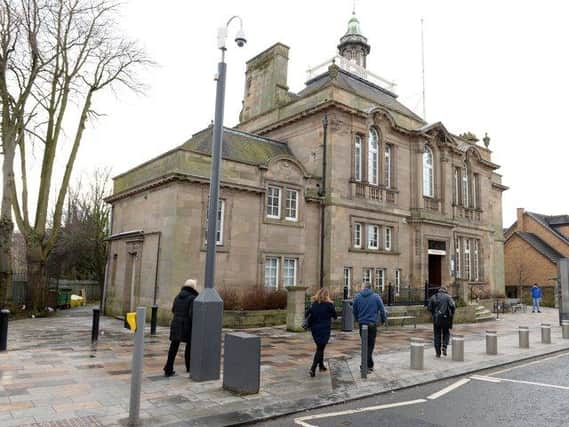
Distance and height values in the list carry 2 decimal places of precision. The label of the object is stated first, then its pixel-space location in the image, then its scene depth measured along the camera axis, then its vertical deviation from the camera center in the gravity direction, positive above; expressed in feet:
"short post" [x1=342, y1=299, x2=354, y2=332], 54.19 -4.63
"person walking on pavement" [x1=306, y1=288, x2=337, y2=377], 28.66 -2.69
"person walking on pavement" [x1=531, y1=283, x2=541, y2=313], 95.20 -2.20
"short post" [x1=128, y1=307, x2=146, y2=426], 18.75 -4.10
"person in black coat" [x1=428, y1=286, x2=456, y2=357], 36.37 -2.64
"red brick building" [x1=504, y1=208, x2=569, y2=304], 125.08 +10.12
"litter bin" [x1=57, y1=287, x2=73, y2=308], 86.32 -5.13
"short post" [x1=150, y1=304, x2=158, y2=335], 45.44 -4.88
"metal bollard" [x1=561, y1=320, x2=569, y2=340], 50.60 -4.93
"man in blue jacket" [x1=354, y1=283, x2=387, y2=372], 31.09 -2.21
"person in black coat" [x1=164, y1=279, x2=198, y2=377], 27.35 -3.02
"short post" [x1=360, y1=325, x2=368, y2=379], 28.67 -4.74
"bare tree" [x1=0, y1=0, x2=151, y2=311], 63.05 +24.44
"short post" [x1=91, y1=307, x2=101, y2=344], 39.47 -4.88
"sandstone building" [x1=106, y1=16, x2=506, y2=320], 58.03 +12.06
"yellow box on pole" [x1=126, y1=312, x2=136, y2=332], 19.96 -2.10
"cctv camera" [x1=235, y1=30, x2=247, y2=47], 28.99 +15.44
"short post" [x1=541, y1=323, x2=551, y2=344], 46.03 -5.06
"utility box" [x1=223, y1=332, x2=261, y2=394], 23.72 -4.73
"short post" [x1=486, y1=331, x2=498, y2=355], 38.63 -5.19
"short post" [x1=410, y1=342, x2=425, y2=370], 31.71 -5.31
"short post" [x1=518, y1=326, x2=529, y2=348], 42.55 -5.02
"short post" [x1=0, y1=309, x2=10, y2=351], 34.22 -4.56
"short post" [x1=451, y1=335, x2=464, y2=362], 35.29 -5.34
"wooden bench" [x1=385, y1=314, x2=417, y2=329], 61.51 -5.09
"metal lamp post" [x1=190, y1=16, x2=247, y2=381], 26.18 -2.72
